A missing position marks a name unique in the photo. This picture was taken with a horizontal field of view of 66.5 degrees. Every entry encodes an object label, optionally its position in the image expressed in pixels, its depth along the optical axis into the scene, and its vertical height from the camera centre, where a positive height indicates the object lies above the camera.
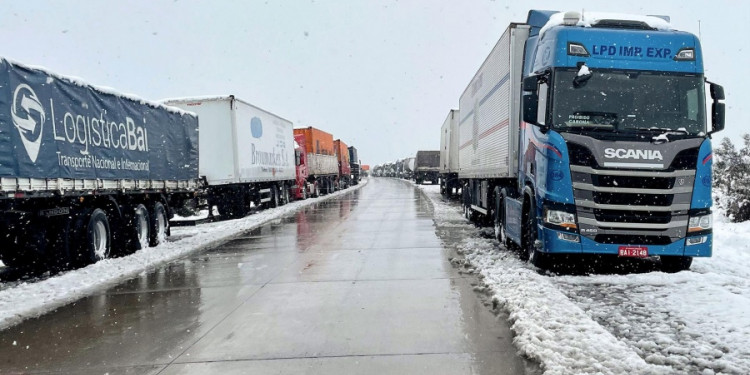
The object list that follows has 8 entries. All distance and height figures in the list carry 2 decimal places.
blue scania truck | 7.94 +0.31
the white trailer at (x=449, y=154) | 27.09 +0.53
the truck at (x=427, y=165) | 54.59 -0.04
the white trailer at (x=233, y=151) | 20.09 +0.60
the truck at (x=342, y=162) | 48.41 +0.33
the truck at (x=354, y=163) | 64.81 +0.30
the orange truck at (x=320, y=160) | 36.53 +0.43
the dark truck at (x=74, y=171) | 8.54 -0.03
